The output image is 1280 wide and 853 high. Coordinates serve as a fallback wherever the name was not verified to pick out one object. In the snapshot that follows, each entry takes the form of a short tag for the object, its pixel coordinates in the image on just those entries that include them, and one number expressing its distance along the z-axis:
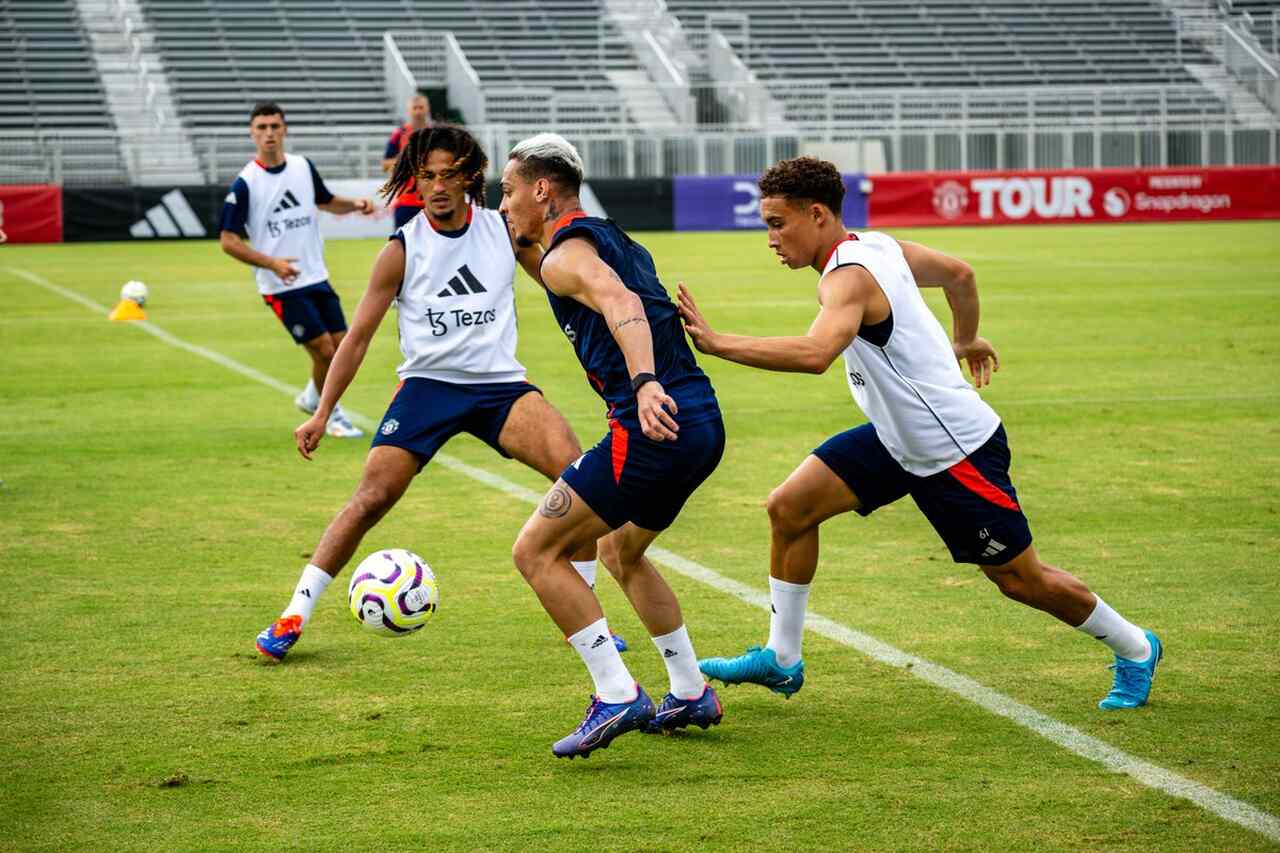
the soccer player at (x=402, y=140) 14.98
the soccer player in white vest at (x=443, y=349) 6.68
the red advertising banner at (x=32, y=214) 34.03
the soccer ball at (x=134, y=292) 20.34
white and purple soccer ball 6.28
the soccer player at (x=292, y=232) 12.02
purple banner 37.51
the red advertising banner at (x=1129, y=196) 39.09
